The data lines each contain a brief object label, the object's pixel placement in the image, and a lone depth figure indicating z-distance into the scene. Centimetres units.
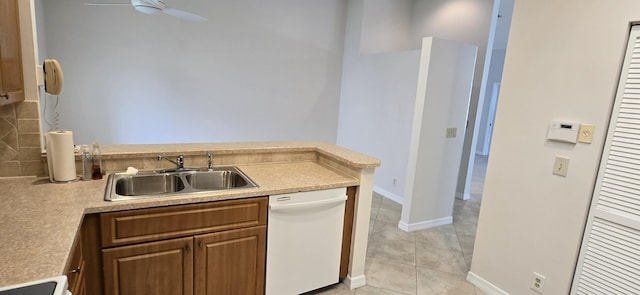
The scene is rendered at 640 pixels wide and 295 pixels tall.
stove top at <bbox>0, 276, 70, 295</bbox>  88
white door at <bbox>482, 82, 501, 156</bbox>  850
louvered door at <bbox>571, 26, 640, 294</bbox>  168
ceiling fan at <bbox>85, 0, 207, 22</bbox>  300
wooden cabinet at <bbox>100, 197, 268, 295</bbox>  161
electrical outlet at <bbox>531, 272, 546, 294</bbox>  211
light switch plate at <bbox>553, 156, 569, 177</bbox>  195
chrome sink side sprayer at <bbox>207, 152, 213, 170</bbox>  222
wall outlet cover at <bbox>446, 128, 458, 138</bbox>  360
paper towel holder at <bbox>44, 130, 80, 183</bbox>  177
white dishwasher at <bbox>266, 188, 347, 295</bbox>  201
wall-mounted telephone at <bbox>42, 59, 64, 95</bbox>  176
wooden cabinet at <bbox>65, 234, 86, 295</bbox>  126
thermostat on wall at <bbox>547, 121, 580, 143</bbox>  190
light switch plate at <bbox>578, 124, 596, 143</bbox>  183
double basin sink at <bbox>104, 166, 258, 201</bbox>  198
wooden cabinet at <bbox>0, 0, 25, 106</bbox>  136
